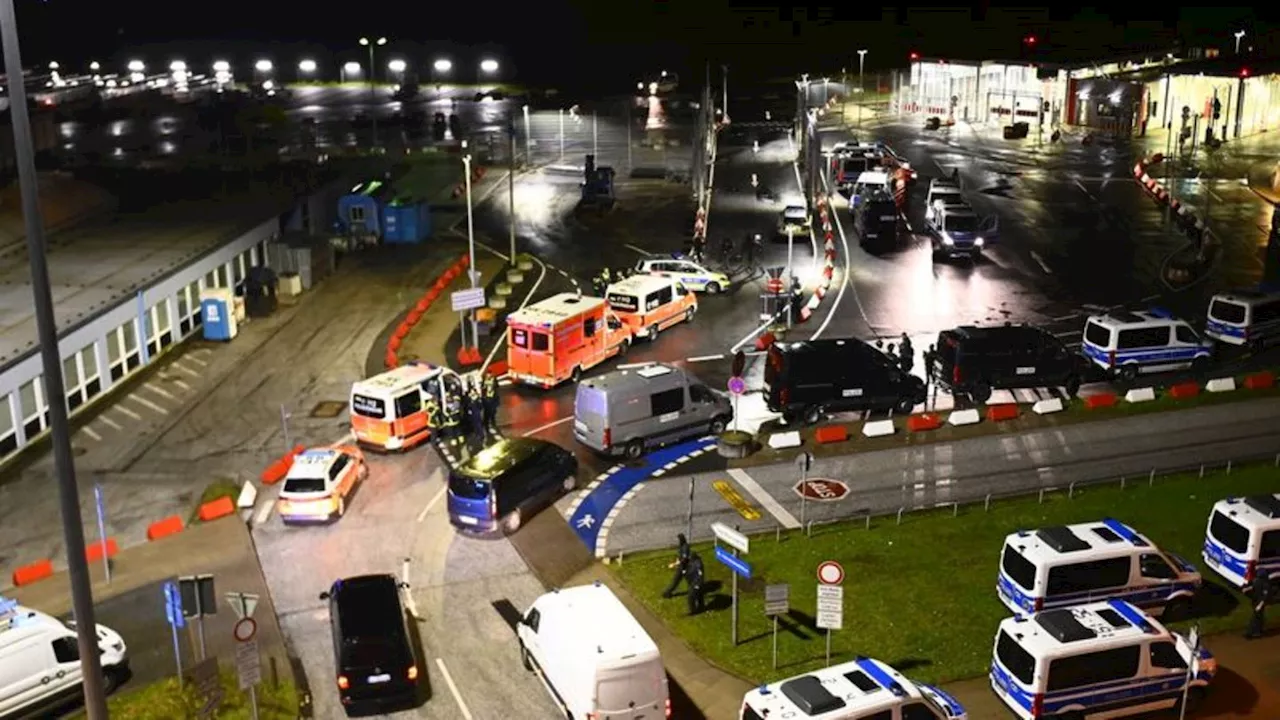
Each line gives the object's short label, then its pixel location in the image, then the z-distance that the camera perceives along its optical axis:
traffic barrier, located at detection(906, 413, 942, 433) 36.12
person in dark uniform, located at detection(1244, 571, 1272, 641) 24.41
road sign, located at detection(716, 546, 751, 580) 24.36
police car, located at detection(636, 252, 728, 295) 50.31
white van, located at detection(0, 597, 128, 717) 22.19
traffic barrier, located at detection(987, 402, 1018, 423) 36.66
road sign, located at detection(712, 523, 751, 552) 24.67
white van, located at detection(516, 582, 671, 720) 21.16
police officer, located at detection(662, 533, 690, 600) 26.30
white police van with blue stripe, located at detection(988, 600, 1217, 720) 21.62
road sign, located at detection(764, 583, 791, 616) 23.09
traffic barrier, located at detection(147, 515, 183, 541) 30.38
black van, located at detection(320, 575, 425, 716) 22.59
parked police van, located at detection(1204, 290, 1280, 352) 40.97
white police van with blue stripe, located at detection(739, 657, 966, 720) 20.11
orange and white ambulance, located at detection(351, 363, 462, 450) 34.69
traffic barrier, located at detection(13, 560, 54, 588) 28.22
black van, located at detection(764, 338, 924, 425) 36.53
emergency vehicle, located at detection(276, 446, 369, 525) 30.30
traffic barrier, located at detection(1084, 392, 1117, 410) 37.31
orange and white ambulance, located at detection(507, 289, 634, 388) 38.97
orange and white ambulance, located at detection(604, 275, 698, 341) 43.84
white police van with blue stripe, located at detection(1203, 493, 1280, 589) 26.02
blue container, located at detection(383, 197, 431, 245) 60.41
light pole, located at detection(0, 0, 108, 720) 14.02
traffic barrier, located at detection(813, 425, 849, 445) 35.16
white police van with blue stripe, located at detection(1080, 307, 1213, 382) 39.03
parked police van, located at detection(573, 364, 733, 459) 33.81
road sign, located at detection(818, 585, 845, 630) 22.12
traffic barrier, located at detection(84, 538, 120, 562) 28.84
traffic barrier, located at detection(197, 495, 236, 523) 31.22
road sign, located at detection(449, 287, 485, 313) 41.06
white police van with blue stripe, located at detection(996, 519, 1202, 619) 24.84
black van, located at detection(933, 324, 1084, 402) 37.88
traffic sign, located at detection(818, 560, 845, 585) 22.09
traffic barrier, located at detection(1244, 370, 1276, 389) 38.25
